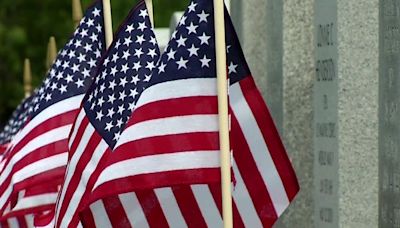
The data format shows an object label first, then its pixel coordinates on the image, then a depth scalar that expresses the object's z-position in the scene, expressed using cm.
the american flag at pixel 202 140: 956
